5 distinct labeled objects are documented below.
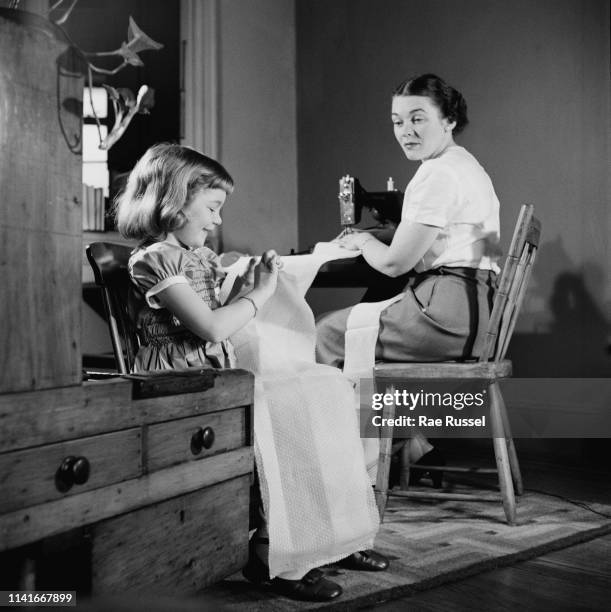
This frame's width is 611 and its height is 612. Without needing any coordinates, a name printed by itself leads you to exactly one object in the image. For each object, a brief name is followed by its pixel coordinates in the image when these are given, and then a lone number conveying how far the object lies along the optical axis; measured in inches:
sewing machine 102.1
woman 84.7
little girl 60.7
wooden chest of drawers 38.8
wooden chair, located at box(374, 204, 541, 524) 81.8
